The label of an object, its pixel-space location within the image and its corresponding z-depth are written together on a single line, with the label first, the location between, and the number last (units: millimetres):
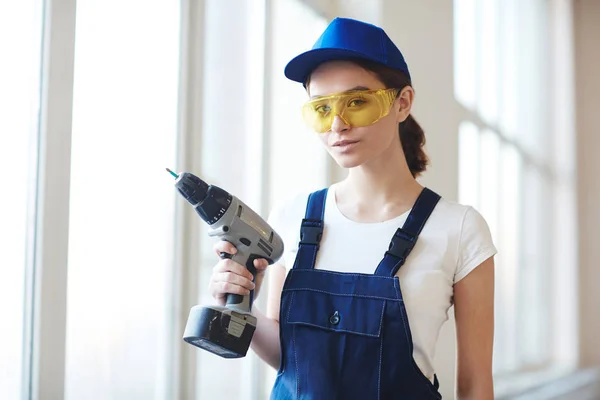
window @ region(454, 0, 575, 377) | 3629
